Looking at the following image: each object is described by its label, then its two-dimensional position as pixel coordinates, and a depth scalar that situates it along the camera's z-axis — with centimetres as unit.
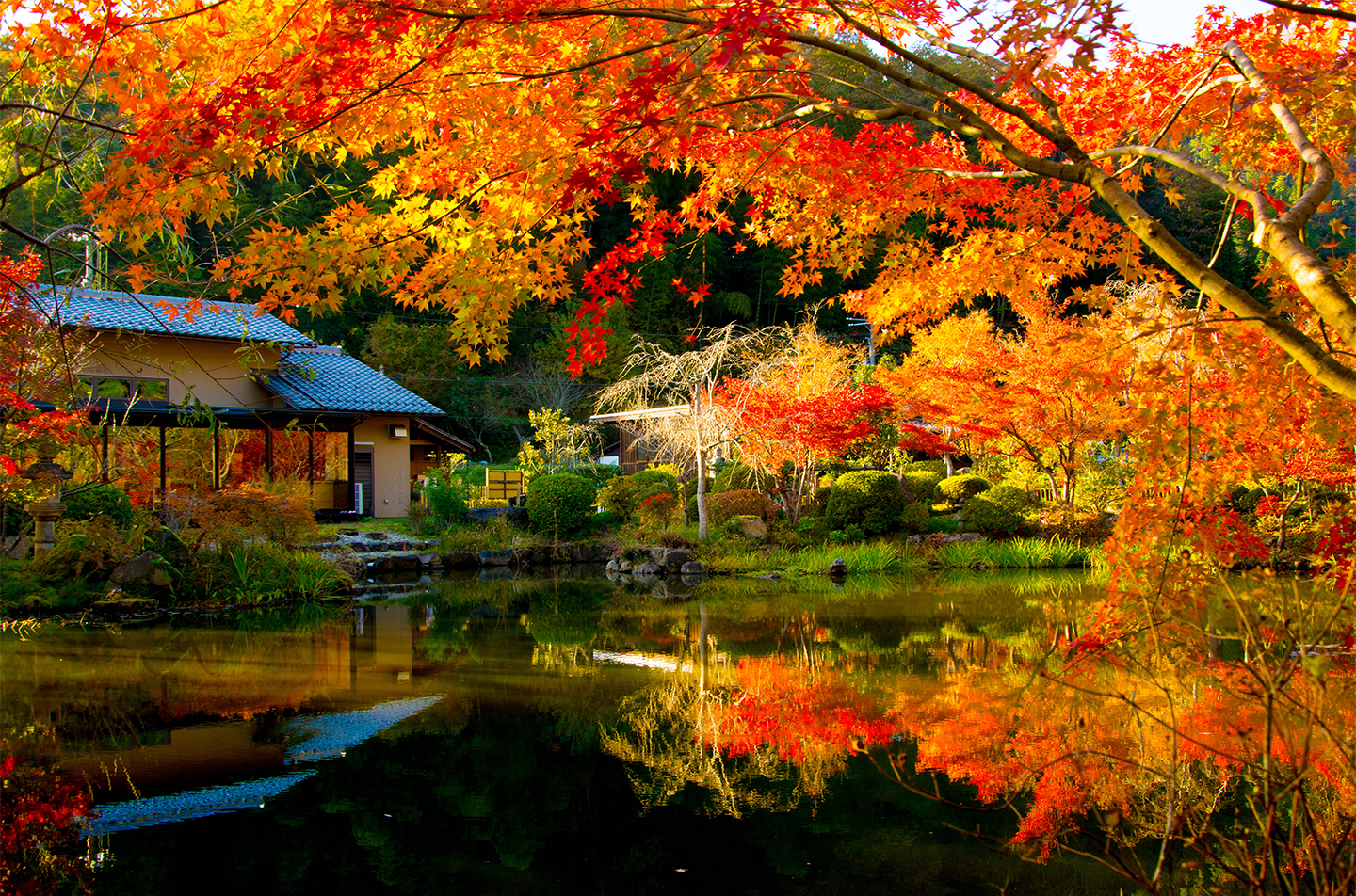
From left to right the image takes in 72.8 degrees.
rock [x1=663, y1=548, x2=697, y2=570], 1408
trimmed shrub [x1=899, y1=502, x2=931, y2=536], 1568
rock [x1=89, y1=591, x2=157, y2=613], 960
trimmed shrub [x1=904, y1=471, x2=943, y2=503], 1850
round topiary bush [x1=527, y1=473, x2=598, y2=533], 1669
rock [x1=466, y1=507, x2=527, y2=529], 1744
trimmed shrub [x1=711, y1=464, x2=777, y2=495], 1712
